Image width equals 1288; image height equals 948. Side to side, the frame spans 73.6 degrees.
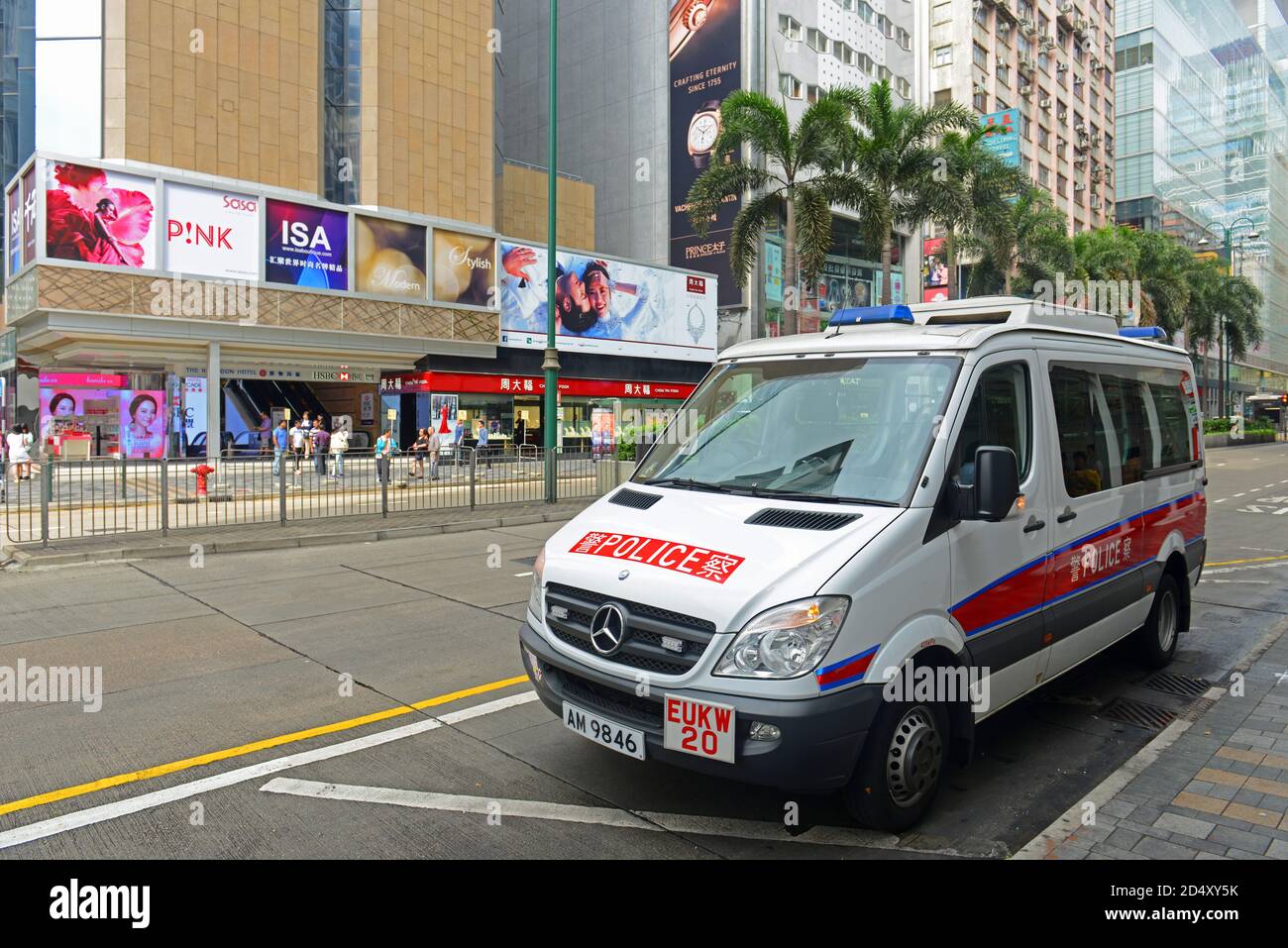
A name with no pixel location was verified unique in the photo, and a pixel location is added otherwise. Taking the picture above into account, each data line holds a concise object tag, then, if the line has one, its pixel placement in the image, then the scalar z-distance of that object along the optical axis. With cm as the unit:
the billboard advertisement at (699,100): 4847
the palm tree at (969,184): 2684
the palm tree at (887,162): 2503
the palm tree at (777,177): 2400
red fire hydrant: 1373
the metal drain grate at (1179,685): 577
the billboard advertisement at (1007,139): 5312
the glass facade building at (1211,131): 8788
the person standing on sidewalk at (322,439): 2447
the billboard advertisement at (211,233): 2881
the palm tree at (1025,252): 3403
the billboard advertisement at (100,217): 2666
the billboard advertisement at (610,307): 3822
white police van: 332
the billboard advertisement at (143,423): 3155
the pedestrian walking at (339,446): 1438
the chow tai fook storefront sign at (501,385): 3584
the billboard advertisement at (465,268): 3569
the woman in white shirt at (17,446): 2177
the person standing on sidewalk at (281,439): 2662
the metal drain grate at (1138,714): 518
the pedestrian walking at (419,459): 1549
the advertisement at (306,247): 3097
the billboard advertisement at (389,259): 3344
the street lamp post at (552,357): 1730
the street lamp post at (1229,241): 8181
